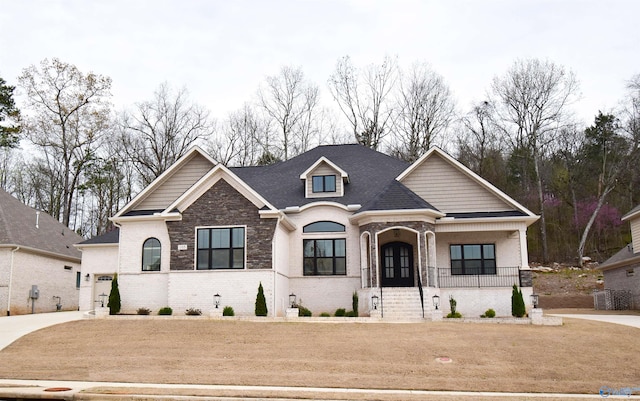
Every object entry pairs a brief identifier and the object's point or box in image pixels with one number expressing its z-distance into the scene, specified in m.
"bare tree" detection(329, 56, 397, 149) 47.53
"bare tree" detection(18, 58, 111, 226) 44.38
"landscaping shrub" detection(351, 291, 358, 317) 24.28
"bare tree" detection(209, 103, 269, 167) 49.25
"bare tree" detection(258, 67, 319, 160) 48.75
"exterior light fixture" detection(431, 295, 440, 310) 23.48
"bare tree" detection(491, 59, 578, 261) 46.84
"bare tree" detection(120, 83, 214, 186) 47.50
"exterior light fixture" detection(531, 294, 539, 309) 23.98
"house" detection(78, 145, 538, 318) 24.09
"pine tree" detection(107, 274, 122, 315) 24.25
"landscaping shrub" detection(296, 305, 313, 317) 24.92
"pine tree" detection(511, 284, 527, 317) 22.95
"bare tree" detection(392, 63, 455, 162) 48.06
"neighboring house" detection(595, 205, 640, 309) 29.77
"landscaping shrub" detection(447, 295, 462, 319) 23.63
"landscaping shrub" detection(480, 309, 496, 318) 24.20
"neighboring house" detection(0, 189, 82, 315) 29.97
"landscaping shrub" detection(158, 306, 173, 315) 23.73
